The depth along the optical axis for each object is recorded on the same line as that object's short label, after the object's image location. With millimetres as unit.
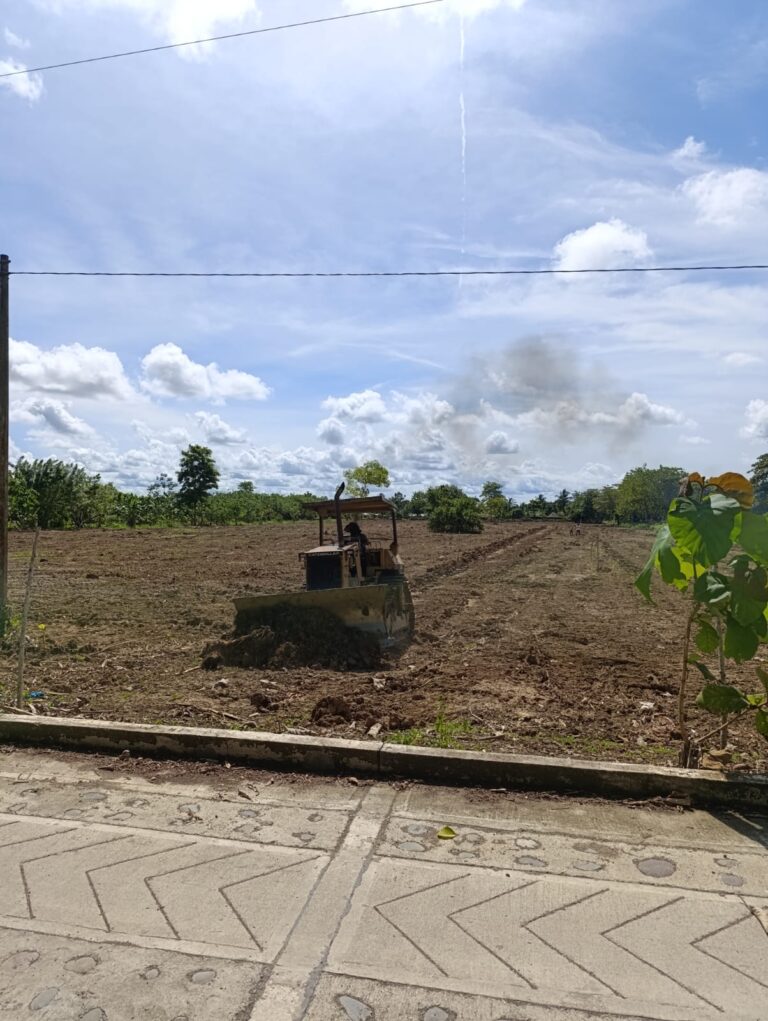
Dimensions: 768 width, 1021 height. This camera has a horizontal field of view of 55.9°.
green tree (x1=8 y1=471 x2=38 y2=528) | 36219
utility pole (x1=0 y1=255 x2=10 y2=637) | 10195
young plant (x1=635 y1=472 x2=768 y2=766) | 4039
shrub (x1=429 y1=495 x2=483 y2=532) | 49812
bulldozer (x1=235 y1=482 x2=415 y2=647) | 9281
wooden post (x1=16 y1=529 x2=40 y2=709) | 6137
